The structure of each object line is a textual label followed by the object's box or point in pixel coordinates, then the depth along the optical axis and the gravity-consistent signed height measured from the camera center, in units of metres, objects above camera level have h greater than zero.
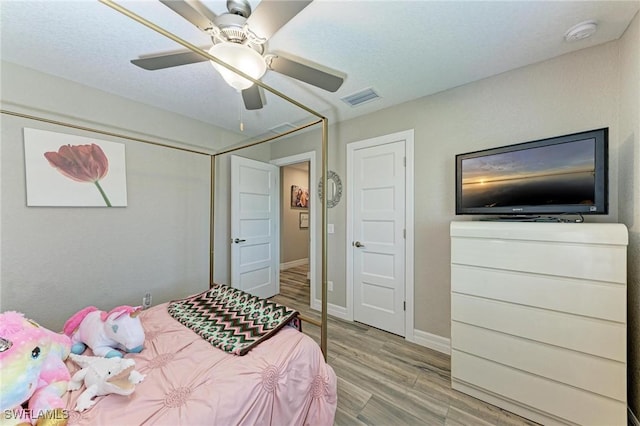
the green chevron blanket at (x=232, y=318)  1.41 -0.77
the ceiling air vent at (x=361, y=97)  2.32 +1.18
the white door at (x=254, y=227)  3.20 -0.23
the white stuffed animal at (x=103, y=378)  0.99 -0.75
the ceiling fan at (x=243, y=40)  1.09 +0.94
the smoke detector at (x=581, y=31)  1.46 +1.15
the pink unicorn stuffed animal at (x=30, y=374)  0.88 -0.69
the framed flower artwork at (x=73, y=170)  1.94 +0.38
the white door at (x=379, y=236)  2.56 -0.29
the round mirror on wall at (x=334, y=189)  3.04 +0.29
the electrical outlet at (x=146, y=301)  2.39 -0.92
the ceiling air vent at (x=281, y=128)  3.19 +1.18
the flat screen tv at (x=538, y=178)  1.46 +0.23
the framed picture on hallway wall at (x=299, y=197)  5.90 +0.37
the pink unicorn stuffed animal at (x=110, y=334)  1.32 -0.70
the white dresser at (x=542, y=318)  1.31 -0.70
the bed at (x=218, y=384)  0.94 -0.81
